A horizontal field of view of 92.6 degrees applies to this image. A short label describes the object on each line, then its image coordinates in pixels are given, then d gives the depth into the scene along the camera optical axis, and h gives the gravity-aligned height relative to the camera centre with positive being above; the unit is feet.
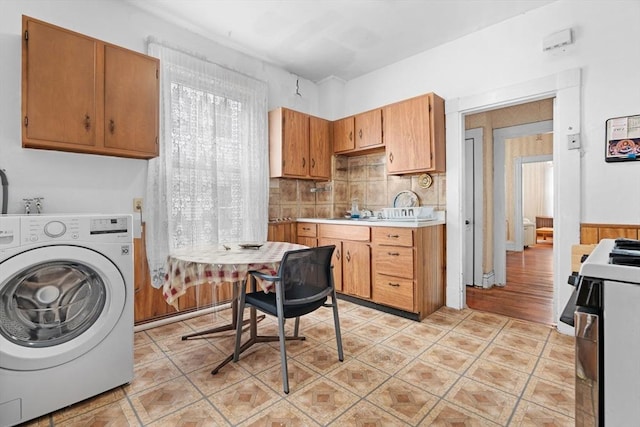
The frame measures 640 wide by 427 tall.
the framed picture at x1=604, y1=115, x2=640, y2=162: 7.18 +1.72
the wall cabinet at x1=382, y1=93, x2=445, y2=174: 10.03 +2.62
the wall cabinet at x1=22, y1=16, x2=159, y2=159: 6.36 +2.71
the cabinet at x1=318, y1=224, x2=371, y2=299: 10.25 -1.54
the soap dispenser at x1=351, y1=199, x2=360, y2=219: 12.86 +0.04
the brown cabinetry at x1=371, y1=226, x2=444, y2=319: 9.07 -1.76
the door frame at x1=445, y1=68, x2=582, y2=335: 7.92 +1.67
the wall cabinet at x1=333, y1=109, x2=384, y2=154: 11.55 +3.16
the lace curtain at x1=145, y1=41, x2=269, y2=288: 8.75 +1.66
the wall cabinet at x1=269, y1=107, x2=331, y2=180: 11.50 +2.64
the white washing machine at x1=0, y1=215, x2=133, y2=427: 4.68 -1.67
